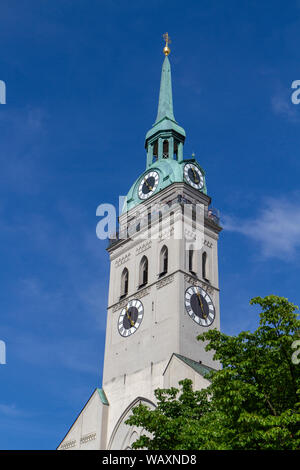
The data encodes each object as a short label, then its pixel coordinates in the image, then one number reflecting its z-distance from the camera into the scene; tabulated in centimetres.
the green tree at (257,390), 2008
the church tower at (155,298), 4297
